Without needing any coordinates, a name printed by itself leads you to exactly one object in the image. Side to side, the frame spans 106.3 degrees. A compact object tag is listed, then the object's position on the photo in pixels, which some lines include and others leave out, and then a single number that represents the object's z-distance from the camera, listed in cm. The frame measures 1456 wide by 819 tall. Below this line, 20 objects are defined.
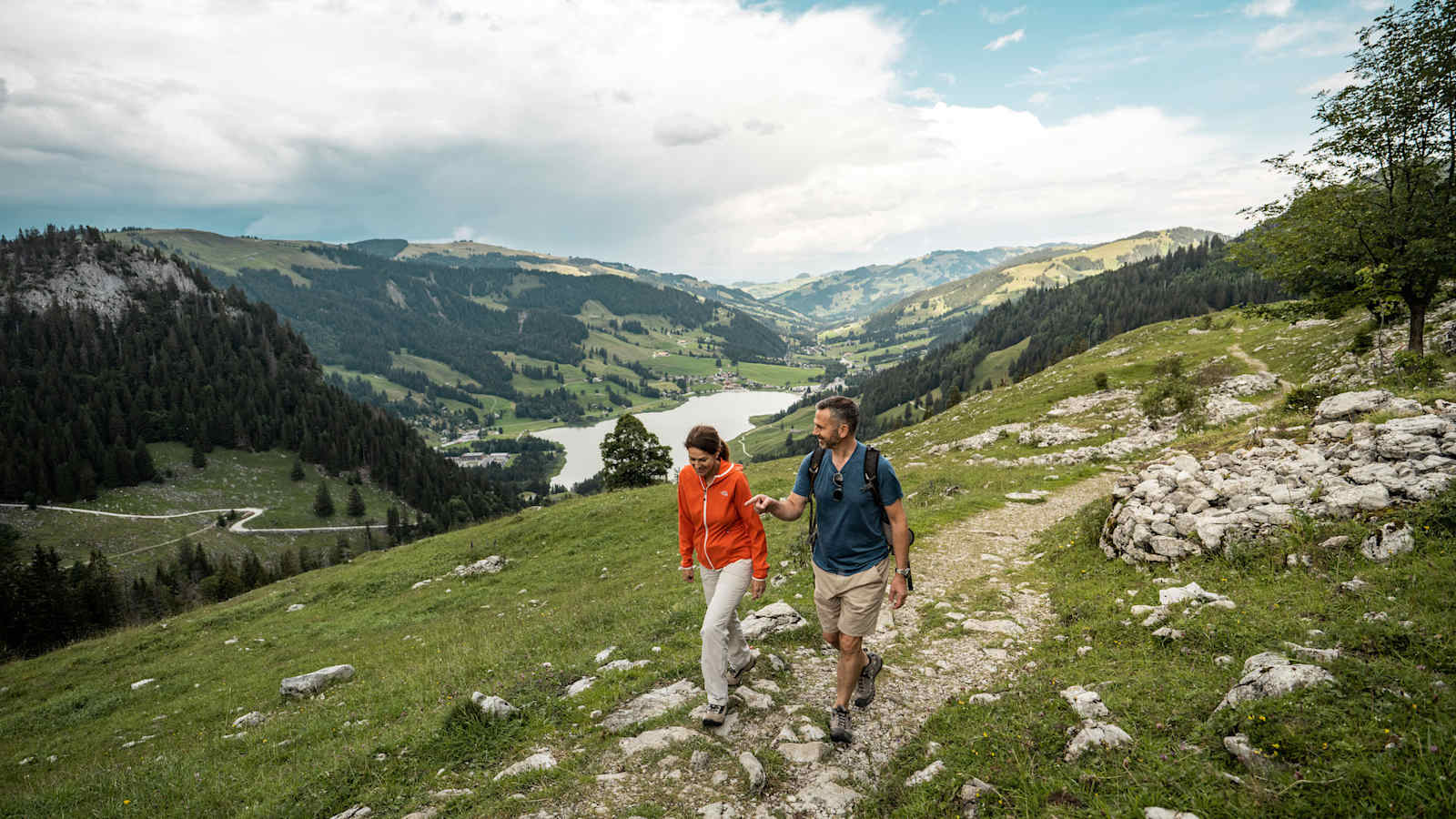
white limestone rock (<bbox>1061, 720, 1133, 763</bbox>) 539
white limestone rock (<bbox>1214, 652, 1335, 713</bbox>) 519
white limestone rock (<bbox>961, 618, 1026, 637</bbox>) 1004
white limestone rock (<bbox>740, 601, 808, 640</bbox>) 1025
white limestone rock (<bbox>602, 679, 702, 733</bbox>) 777
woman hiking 723
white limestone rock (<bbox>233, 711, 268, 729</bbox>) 1192
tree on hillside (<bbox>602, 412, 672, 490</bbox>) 4650
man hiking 662
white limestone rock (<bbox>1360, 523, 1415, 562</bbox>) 772
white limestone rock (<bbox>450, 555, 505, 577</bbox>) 2685
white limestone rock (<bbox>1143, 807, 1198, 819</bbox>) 420
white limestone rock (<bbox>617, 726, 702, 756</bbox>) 693
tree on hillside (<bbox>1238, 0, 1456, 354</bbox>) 1852
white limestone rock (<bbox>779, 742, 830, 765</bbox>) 657
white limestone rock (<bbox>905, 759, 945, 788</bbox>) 586
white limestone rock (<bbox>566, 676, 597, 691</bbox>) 891
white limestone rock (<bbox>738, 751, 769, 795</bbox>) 605
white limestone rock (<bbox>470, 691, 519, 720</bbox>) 811
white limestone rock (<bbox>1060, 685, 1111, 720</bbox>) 615
